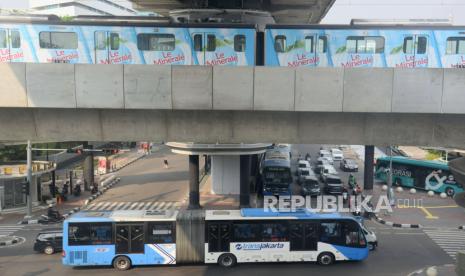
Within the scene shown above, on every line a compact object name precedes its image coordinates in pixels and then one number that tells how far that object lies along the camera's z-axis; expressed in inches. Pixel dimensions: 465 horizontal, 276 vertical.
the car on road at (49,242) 788.6
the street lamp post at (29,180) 1032.7
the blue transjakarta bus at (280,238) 733.9
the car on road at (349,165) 1702.8
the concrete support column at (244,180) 1082.7
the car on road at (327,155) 1849.8
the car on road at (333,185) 1293.1
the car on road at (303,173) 1464.2
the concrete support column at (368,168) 1246.3
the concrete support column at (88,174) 1334.6
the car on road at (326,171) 1460.4
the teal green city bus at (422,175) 1300.4
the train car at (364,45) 689.0
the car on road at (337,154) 1991.9
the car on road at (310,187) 1279.5
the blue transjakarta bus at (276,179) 1242.6
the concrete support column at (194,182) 1071.0
